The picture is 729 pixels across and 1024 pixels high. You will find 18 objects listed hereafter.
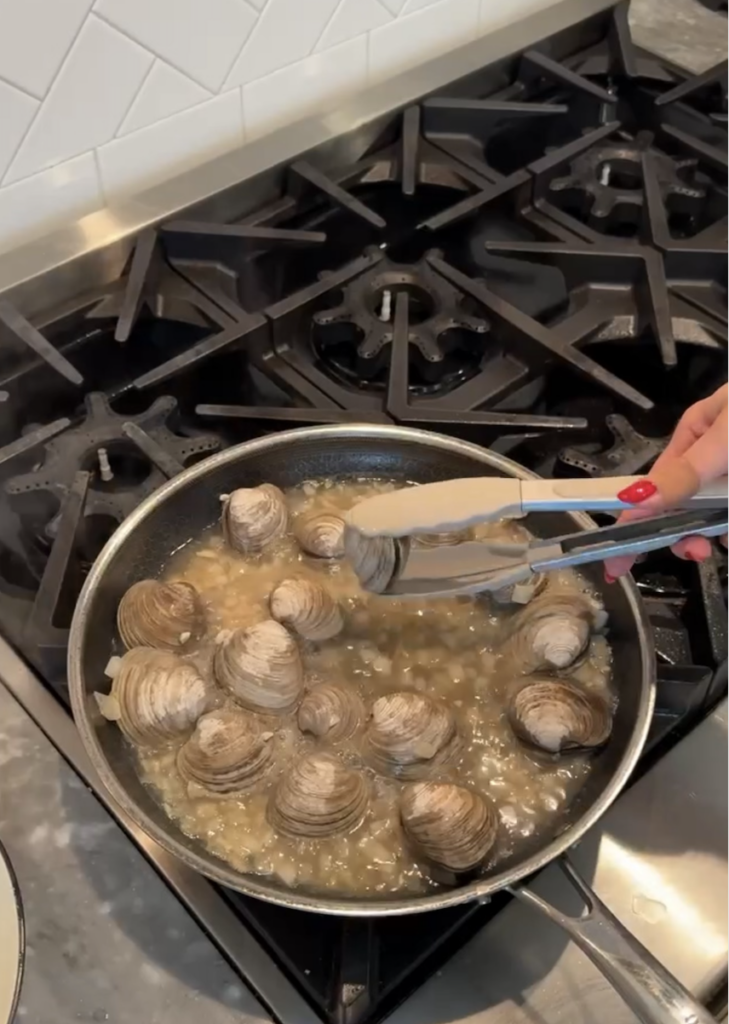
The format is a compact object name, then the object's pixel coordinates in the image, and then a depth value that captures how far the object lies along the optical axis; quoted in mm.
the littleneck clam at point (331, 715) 612
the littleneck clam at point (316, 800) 573
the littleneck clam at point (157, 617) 635
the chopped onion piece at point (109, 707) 608
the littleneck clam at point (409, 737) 595
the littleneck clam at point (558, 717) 601
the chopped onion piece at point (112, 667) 627
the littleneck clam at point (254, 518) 693
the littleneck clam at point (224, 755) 586
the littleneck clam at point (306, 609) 649
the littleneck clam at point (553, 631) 638
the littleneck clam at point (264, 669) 611
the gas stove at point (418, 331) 675
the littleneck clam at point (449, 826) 553
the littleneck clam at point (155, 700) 597
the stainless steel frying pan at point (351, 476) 501
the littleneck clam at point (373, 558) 602
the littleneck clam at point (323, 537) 703
